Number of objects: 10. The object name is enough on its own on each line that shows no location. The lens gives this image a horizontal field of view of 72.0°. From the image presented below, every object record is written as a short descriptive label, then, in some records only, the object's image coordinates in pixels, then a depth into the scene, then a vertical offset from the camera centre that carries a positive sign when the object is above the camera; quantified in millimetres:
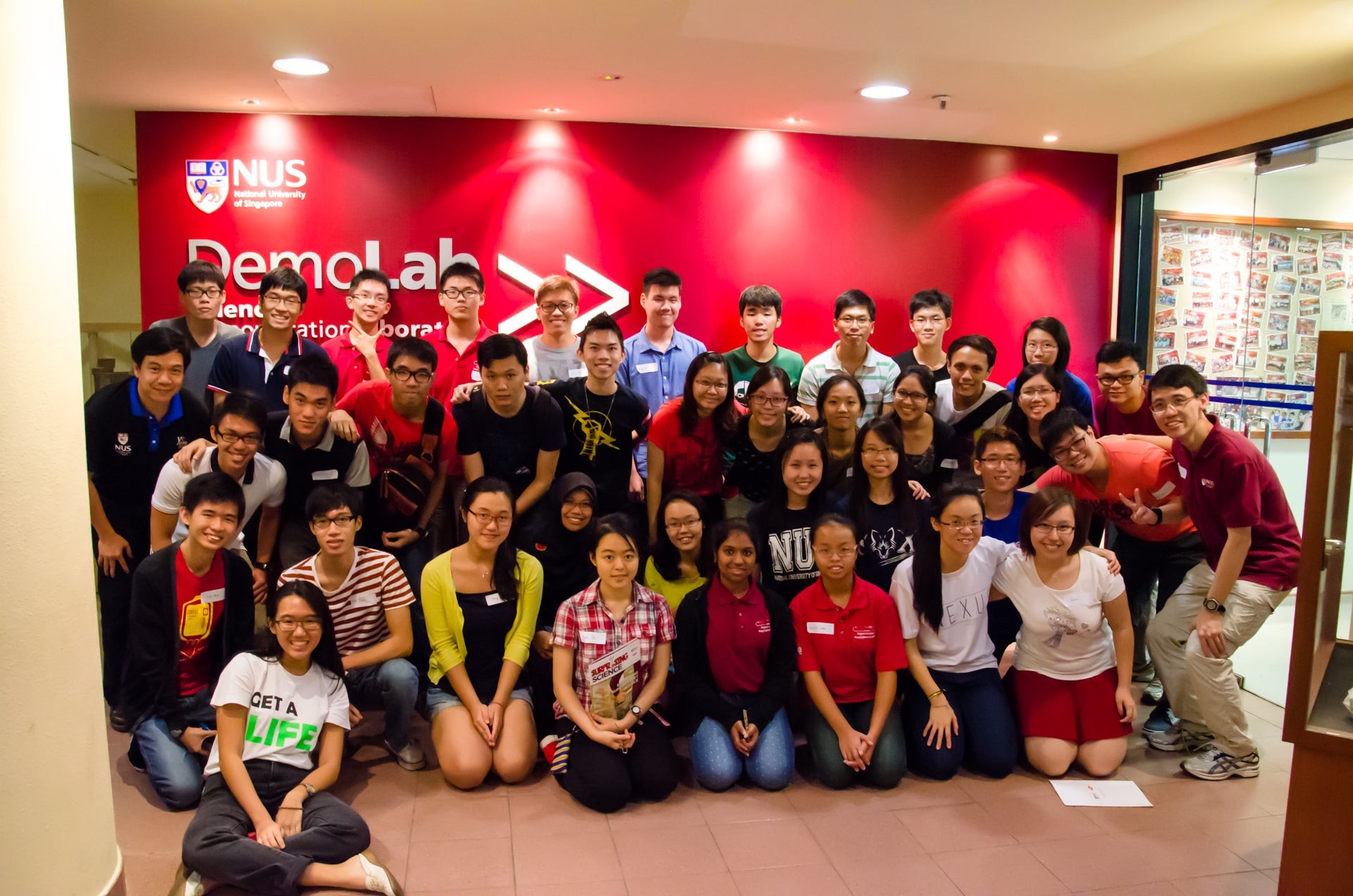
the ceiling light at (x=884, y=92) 5074 +1515
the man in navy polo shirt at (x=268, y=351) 4598 +32
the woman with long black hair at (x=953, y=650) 3627 -1130
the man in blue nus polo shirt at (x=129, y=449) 3791 -388
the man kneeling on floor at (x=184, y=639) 3326 -1033
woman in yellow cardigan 3533 -1112
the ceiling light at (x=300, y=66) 4594 +1455
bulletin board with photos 5617 +470
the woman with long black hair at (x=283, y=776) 2750 -1361
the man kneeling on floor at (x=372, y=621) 3641 -1042
